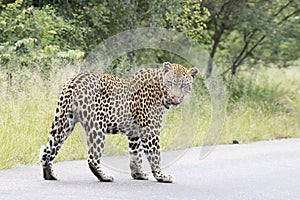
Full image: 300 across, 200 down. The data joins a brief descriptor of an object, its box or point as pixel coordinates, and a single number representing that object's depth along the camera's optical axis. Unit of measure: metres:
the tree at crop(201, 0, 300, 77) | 36.69
